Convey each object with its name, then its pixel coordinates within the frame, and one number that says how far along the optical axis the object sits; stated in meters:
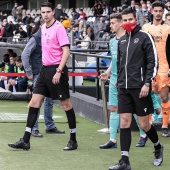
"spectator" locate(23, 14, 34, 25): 42.28
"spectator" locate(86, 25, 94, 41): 31.08
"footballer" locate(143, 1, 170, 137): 9.94
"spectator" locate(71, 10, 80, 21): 40.58
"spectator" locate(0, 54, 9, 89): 17.61
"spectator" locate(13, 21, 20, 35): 39.97
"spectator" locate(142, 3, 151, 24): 29.34
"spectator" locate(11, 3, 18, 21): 47.28
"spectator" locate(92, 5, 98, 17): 40.20
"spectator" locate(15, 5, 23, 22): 46.37
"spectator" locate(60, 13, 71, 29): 29.80
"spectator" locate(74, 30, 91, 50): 27.82
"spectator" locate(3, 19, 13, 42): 39.66
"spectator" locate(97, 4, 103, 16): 39.22
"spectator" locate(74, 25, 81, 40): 33.09
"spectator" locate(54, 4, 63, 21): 33.88
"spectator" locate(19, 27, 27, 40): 36.59
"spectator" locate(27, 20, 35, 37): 36.72
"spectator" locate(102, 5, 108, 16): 38.28
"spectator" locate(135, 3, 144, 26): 28.91
